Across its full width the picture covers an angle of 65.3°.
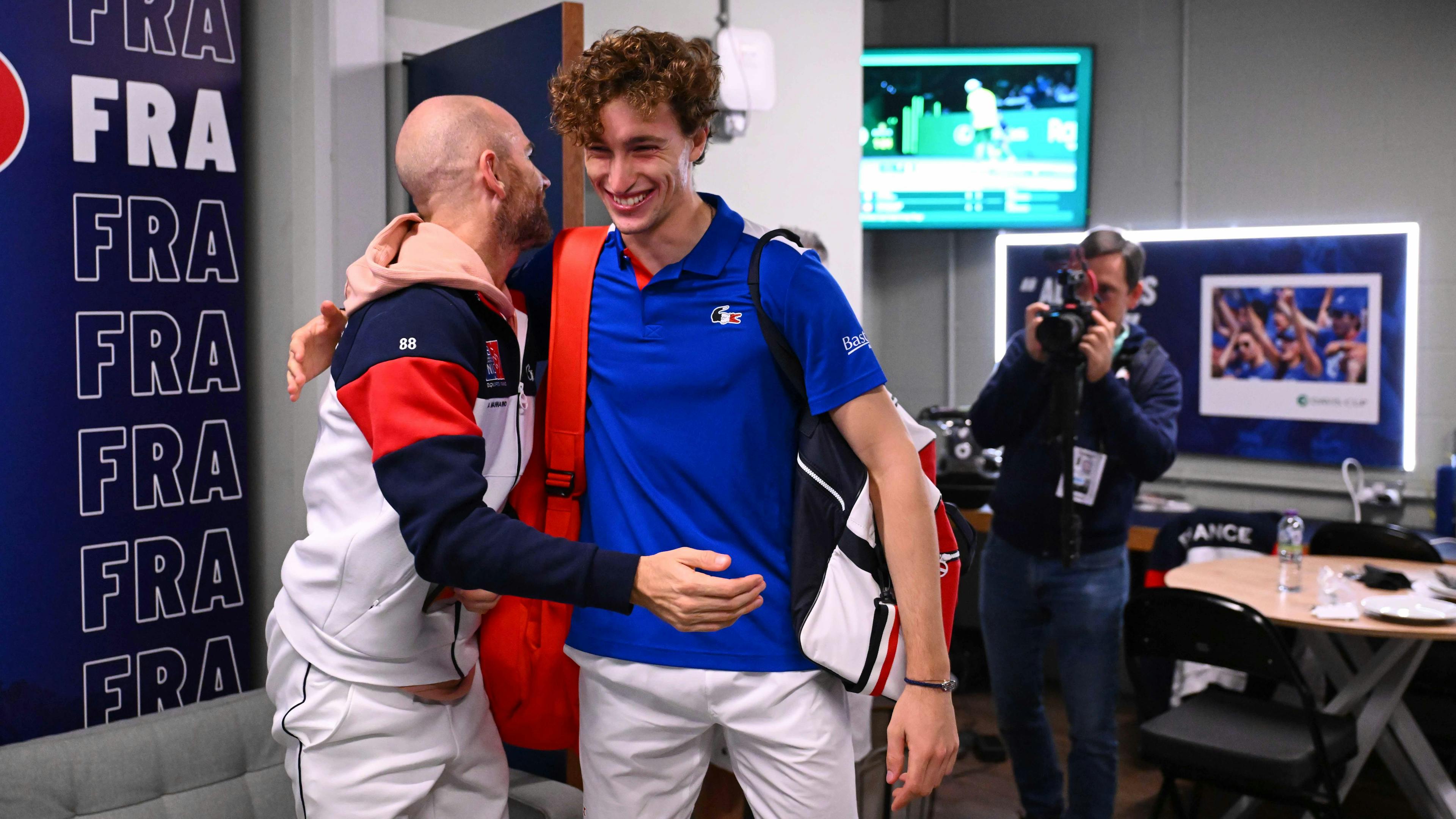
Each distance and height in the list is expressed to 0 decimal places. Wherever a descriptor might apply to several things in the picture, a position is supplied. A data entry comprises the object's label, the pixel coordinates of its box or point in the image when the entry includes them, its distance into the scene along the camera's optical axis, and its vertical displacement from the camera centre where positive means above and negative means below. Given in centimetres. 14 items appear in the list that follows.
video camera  293 -6
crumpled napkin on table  304 -70
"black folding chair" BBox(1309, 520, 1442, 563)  381 -66
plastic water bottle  337 -60
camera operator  304 -47
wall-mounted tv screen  530 +102
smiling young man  153 -15
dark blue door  203 +53
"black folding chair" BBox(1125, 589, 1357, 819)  288 -102
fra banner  228 -2
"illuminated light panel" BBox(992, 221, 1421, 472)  452 +43
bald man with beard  132 -22
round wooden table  313 -95
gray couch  206 -80
